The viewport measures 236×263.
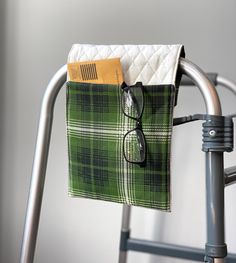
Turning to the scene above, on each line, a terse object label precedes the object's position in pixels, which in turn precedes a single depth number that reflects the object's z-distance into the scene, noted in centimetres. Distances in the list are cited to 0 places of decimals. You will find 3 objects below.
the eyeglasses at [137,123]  75
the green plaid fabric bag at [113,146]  74
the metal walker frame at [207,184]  69
